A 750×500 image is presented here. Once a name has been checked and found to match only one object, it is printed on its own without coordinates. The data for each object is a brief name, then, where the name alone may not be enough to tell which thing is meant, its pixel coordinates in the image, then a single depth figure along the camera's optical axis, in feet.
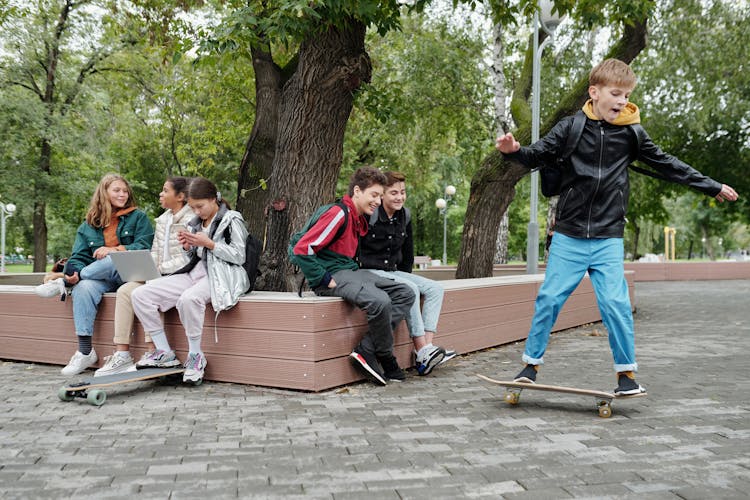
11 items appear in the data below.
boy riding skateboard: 14.17
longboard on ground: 15.49
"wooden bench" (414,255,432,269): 80.33
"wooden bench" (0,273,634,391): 16.85
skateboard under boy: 13.91
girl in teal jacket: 20.02
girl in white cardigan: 19.06
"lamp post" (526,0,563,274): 33.24
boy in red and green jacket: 17.22
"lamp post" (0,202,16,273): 82.02
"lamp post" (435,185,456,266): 106.31
